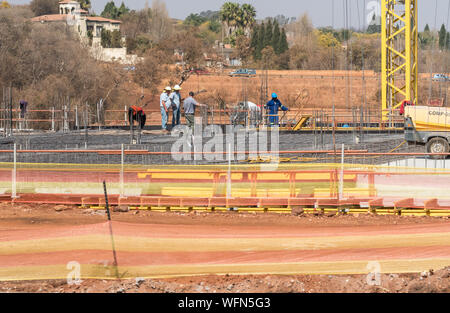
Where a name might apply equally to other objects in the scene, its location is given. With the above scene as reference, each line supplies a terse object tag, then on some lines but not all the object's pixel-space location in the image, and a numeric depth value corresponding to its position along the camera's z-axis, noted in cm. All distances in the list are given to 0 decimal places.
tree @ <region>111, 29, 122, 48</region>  11100
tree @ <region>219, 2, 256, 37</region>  12681
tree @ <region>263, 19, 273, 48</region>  10444
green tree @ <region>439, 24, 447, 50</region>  9365
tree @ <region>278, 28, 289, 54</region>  10358
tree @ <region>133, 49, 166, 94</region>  7081
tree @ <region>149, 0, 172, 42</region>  11812
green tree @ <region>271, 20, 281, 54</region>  10325
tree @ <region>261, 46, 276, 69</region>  8869
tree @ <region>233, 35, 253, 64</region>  9018
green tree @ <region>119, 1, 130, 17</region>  15649
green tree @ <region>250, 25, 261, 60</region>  9832
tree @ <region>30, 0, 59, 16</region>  15588
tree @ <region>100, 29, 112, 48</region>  11144
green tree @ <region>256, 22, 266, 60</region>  9869
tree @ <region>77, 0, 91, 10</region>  14700
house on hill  10806
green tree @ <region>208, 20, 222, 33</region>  17079
